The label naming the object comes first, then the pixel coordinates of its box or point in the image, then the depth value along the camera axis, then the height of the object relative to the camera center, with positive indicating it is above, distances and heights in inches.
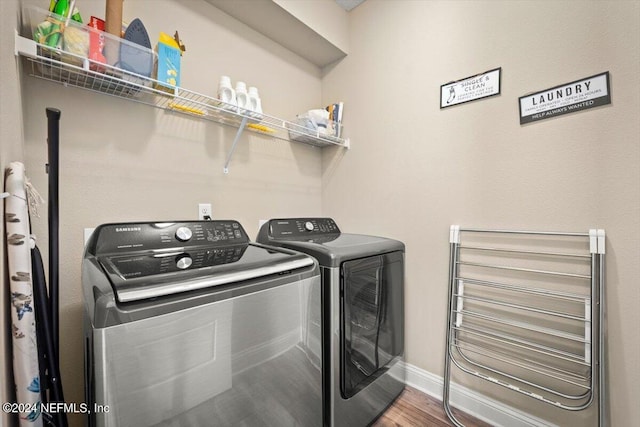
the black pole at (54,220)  32.1 -1.0
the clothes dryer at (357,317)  49.4 -21.5
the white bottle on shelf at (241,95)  62.7 +26.8
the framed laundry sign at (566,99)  46.7 +20.4
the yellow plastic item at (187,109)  58.1 +22.5
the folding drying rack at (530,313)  46.3 -20.2
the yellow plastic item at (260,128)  69.8 +22.0
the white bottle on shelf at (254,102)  64.1 +25.9
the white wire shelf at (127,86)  40.4 +22.5
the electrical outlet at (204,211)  63.2 +0.2
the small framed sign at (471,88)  58.1 +27.3
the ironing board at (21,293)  28.5 -8.6
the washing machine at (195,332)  26.8 -14.0
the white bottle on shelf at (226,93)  60.0 +26.0
